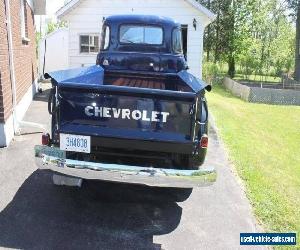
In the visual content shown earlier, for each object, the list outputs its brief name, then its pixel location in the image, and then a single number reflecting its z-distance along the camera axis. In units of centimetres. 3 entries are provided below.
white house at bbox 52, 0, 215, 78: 1105
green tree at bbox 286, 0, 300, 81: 2217
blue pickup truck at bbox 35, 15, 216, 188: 286
